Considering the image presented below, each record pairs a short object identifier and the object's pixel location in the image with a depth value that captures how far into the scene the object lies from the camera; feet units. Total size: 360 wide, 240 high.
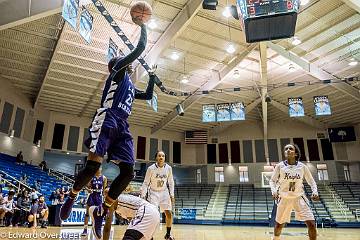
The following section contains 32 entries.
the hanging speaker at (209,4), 32.53
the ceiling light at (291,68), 53.01
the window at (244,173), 85.40
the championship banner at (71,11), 24.52
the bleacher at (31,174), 50.54
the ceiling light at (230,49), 48.65
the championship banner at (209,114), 55.77
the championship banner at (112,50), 34.83
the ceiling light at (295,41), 46.58
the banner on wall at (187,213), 68.06
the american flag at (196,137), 87.65
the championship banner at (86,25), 28.43
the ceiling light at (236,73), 56.13
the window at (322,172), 80.53
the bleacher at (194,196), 75.05
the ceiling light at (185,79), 58.94
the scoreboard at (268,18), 21.40
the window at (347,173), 80.70
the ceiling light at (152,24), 41.78
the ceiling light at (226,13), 40.06
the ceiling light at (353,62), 50.75
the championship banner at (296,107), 54.29
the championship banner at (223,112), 55.45
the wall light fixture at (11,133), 59.99
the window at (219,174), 87.25
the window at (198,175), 90.33
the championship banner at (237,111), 55.11
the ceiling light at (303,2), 38.29
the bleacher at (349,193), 64.79
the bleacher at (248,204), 66.23
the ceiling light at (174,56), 50.35
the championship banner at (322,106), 51.74
